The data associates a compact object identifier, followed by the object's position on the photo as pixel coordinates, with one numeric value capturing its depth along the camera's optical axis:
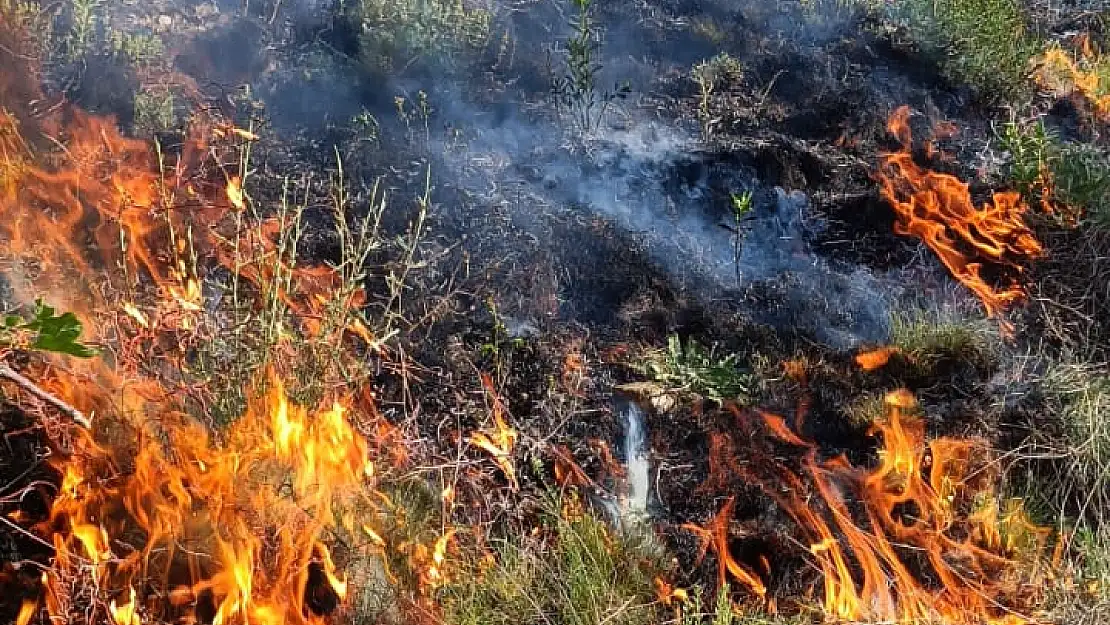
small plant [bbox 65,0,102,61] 4.46
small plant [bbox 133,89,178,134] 4.30
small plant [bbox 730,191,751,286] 4.11
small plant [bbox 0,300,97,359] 1.62
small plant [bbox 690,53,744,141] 5.38
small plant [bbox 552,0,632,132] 4.84
